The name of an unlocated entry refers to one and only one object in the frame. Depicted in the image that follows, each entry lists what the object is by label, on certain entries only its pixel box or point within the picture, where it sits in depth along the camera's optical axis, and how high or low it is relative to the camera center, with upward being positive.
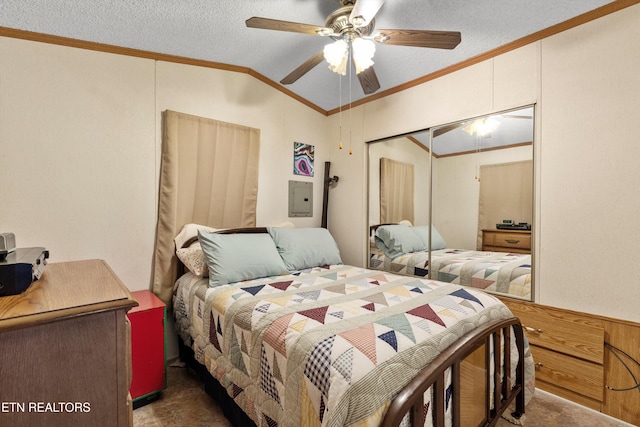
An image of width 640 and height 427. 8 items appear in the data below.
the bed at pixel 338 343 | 1.04 -0.57
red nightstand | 1.87 -0.91
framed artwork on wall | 3.32 +0.57
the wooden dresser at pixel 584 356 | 1.76 -0.92
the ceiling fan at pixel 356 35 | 1.56 +0.98
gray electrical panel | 3.29 +0.13
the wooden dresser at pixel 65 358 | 0.76 -0.40
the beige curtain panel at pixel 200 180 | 2.42 +0.25
